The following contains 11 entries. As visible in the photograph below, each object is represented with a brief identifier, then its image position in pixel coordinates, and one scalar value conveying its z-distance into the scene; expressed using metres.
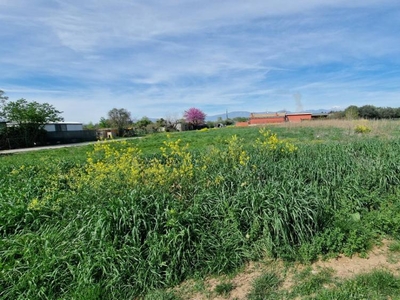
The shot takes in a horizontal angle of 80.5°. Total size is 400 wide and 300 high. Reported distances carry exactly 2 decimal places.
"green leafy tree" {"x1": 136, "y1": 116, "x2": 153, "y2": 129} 48.16
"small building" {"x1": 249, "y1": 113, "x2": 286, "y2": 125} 49.56
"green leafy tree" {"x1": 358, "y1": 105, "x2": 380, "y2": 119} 45.33
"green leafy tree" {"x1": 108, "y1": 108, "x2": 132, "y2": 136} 45.62
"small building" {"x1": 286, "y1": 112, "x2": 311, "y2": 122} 52.19
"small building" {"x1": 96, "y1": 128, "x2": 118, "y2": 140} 36.71
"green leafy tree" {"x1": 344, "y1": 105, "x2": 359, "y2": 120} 37.21
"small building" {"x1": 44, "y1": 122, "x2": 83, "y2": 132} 30.23
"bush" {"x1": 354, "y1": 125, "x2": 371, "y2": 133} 16.47
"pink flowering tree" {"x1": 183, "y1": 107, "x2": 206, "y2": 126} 58.44
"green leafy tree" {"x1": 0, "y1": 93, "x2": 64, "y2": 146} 26.06
